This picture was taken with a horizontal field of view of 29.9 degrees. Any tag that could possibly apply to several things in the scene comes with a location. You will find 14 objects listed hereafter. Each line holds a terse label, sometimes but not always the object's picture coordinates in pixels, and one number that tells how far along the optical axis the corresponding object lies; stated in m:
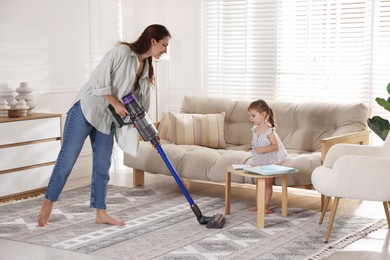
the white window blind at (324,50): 6.32
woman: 4.60
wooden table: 4.77
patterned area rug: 4.27
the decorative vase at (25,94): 6.09
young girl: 5.18
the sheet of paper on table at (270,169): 4.80
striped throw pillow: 6.34
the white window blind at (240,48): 6.92
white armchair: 4.30
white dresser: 5.74
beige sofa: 5.54
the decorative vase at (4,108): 5.92
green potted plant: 5.41
